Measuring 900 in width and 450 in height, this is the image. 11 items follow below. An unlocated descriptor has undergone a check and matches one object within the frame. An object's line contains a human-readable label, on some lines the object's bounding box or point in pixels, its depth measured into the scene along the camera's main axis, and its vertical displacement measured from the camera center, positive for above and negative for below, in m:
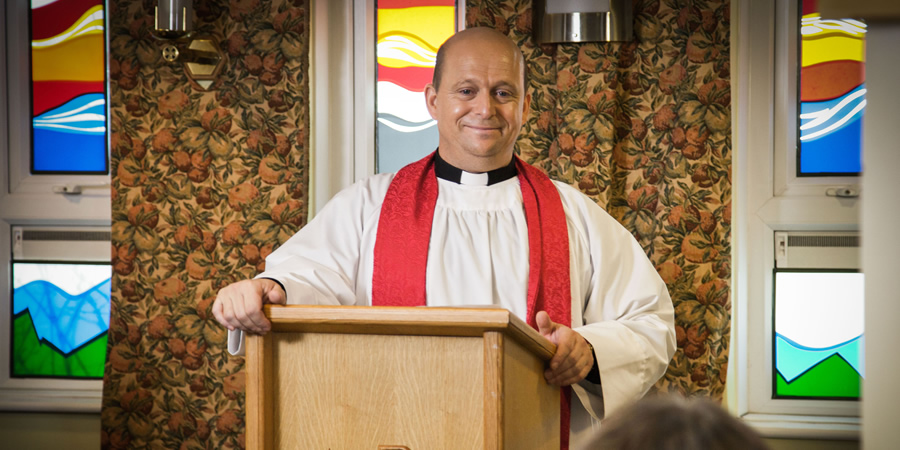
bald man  4.26 -0.10
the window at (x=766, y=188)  6.37 +0.05
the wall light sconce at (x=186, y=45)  6.13 +0.60
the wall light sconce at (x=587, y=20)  6.01 +0.65
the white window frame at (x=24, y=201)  6.90 +0.00
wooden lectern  2.78 -0.32
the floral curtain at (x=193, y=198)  6.51 +0.01
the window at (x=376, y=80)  6.78 +0.49
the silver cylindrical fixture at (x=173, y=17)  6.12 +0.68
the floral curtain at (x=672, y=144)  6.14 +0.21
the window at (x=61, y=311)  6.98 -0.46
